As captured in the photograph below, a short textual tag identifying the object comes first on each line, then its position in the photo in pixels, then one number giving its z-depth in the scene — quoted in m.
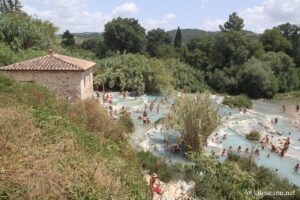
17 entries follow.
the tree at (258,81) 45.56
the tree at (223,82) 47.22
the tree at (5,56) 25.56
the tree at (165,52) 55.34
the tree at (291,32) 60.67
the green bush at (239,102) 35.62
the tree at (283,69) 49.74
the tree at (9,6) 64.94
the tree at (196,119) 19.75
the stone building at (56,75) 19.28
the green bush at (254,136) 24.27
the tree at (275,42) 56.66
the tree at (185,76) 44.91
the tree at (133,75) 36.75
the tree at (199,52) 52.16
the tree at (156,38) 69.21
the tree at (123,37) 61.06
